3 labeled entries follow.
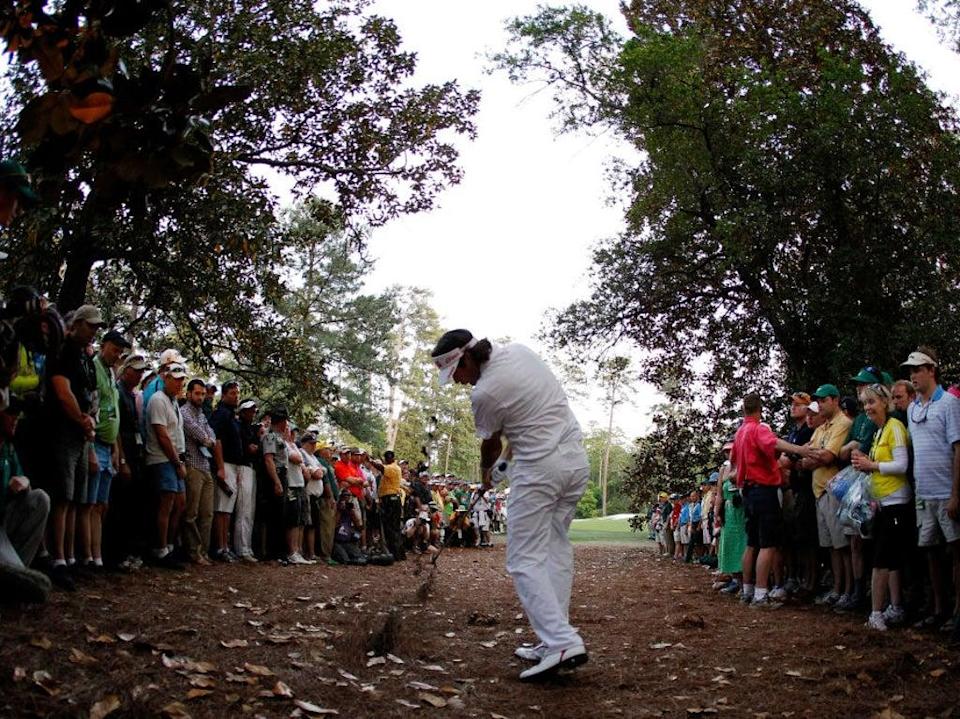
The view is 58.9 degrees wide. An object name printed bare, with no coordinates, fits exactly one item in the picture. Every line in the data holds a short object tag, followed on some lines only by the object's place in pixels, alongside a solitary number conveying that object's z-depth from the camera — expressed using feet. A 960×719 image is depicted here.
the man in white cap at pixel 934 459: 21.36
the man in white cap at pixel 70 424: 22.07
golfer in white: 17.57
